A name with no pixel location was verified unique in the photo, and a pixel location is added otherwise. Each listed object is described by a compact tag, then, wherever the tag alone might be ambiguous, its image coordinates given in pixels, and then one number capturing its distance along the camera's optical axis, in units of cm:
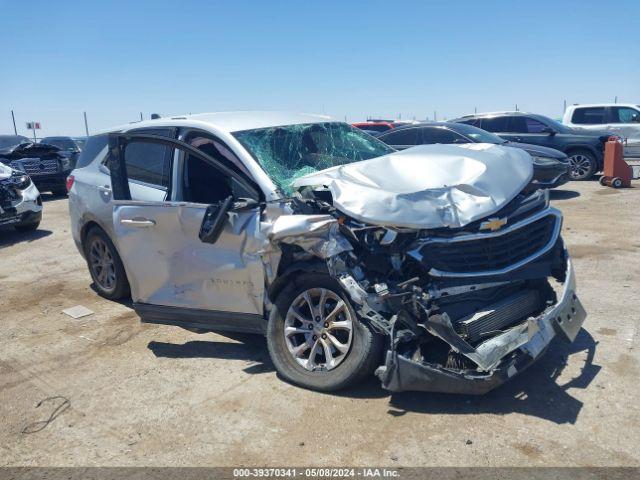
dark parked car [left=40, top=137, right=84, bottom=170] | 1865
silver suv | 353
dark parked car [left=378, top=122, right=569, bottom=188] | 1144
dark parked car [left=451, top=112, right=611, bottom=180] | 1401
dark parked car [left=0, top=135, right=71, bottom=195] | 1488
